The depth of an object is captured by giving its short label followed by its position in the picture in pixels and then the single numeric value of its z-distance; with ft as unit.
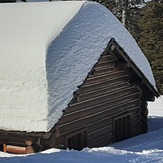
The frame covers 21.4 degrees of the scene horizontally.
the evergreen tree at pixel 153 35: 93.50
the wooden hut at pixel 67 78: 36.14
